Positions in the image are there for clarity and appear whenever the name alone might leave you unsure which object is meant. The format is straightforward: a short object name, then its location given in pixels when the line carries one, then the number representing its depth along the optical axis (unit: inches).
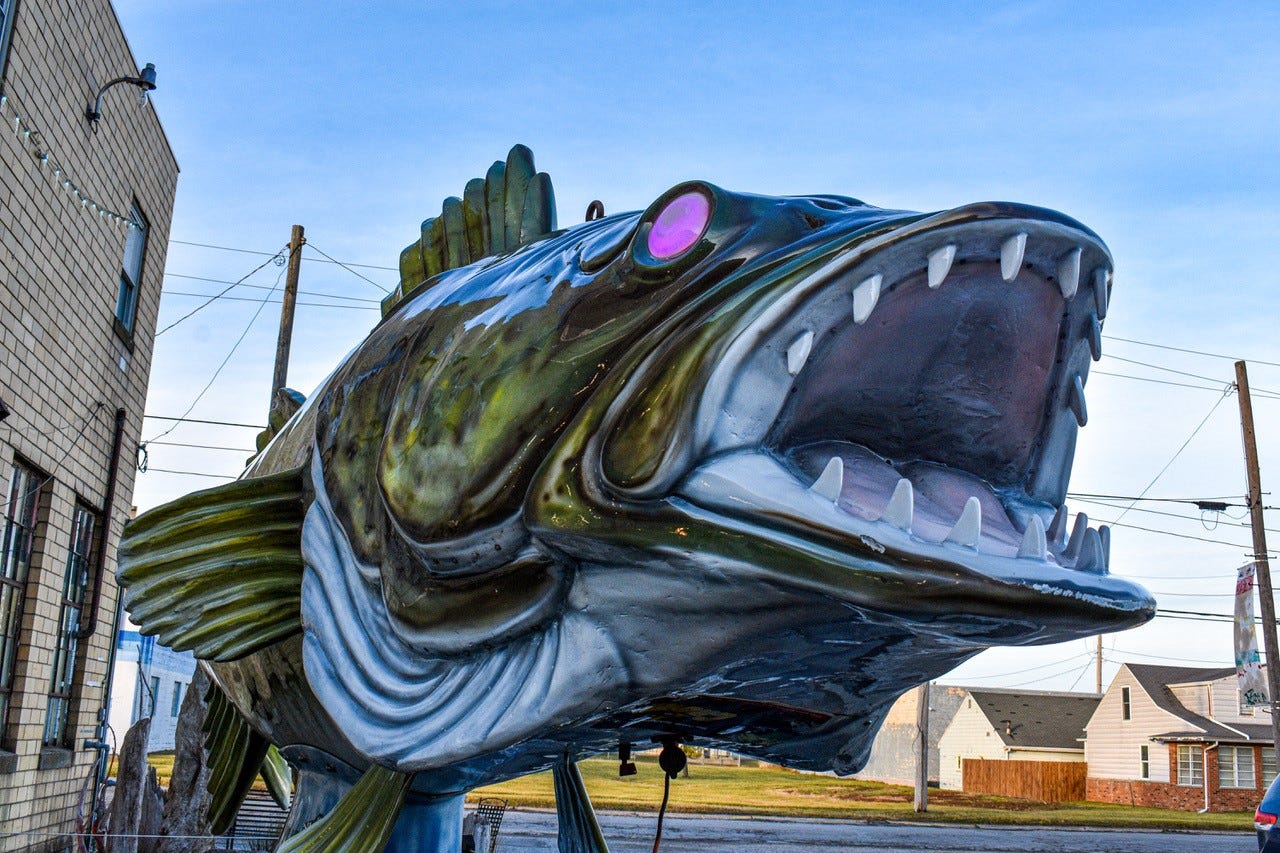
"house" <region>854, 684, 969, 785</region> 1946.4
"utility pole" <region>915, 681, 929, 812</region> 1059.9
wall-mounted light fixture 407.5
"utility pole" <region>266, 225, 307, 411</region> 597.6
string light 336.5
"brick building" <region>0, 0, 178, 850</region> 350.3
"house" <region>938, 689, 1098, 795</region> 1934.1
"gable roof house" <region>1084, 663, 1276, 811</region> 1579.7
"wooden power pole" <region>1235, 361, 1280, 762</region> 762.2
